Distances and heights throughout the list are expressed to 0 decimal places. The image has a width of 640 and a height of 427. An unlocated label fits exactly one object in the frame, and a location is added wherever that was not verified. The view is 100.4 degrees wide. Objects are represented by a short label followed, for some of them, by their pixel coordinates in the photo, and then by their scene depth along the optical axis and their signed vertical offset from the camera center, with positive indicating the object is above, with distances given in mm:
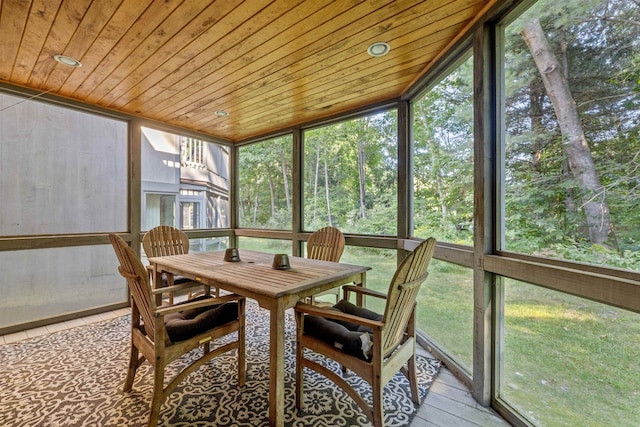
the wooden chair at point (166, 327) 1505 -727
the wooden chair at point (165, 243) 3012 -323
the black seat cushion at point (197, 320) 1648 -709
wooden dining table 1515 -438
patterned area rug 1643 -1241
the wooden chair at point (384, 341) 1409 -767
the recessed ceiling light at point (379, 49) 2041 +1307
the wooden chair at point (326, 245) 2950 -335
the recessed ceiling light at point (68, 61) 2205 +1323
